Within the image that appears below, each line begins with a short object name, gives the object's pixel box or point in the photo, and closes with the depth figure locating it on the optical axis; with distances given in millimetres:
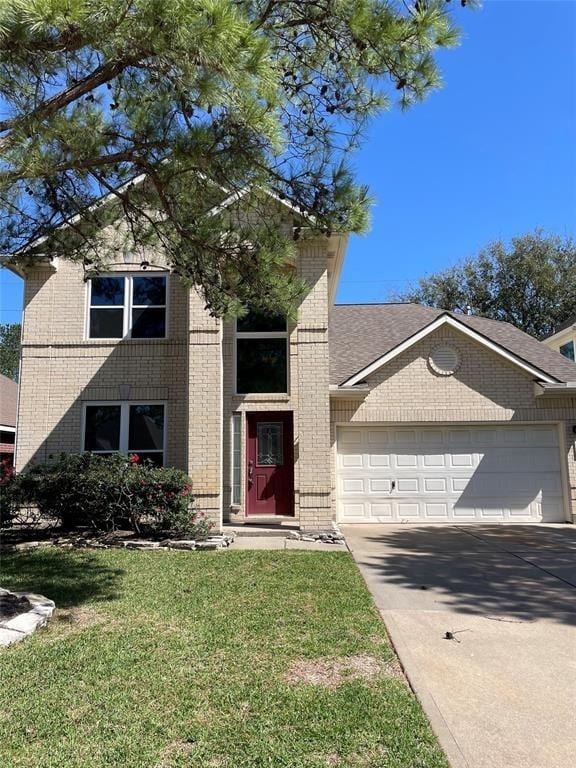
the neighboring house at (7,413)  20750
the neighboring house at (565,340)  17280
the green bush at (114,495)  9562
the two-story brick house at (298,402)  11750
